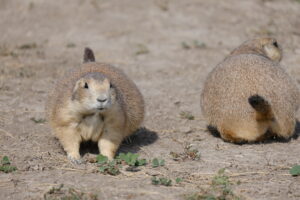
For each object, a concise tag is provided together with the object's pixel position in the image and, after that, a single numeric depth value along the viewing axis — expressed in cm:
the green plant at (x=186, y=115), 1522
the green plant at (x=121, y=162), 1089
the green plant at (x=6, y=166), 1079
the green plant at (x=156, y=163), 1119
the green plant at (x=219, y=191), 951
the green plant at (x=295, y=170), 1072
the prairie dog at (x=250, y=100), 1230
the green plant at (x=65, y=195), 941
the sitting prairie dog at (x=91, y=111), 1082
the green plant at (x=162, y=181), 1012
